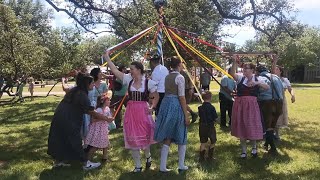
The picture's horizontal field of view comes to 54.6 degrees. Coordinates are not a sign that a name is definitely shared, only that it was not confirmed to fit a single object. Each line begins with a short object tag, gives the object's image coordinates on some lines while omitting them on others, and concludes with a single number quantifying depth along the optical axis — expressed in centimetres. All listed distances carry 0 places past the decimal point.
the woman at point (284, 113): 620
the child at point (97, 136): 464
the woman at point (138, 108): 427
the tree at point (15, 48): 1037
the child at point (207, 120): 474
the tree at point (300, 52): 3404
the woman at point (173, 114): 422
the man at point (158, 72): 521
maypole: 559
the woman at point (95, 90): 495
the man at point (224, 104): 755
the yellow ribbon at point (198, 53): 533
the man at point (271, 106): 525
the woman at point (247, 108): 493
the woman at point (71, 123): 439
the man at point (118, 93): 680
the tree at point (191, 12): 1119
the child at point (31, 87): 1780
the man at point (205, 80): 1229
